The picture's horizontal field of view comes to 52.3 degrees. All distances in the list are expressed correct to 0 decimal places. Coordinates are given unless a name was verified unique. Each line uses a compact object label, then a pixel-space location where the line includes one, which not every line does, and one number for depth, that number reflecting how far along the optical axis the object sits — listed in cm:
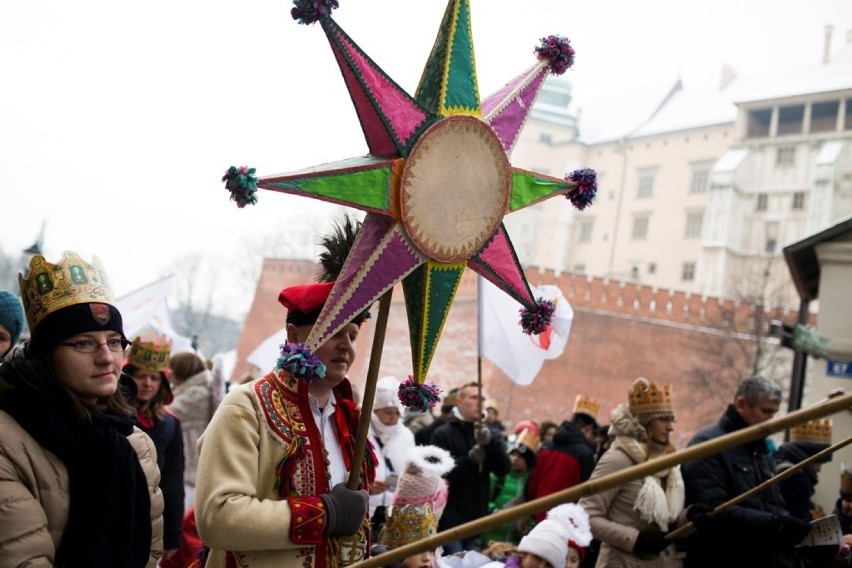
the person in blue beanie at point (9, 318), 350
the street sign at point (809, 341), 1064
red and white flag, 734
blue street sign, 1110
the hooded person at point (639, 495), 449
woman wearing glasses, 224
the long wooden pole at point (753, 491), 306
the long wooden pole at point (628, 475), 170
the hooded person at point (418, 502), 367
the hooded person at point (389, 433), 600
